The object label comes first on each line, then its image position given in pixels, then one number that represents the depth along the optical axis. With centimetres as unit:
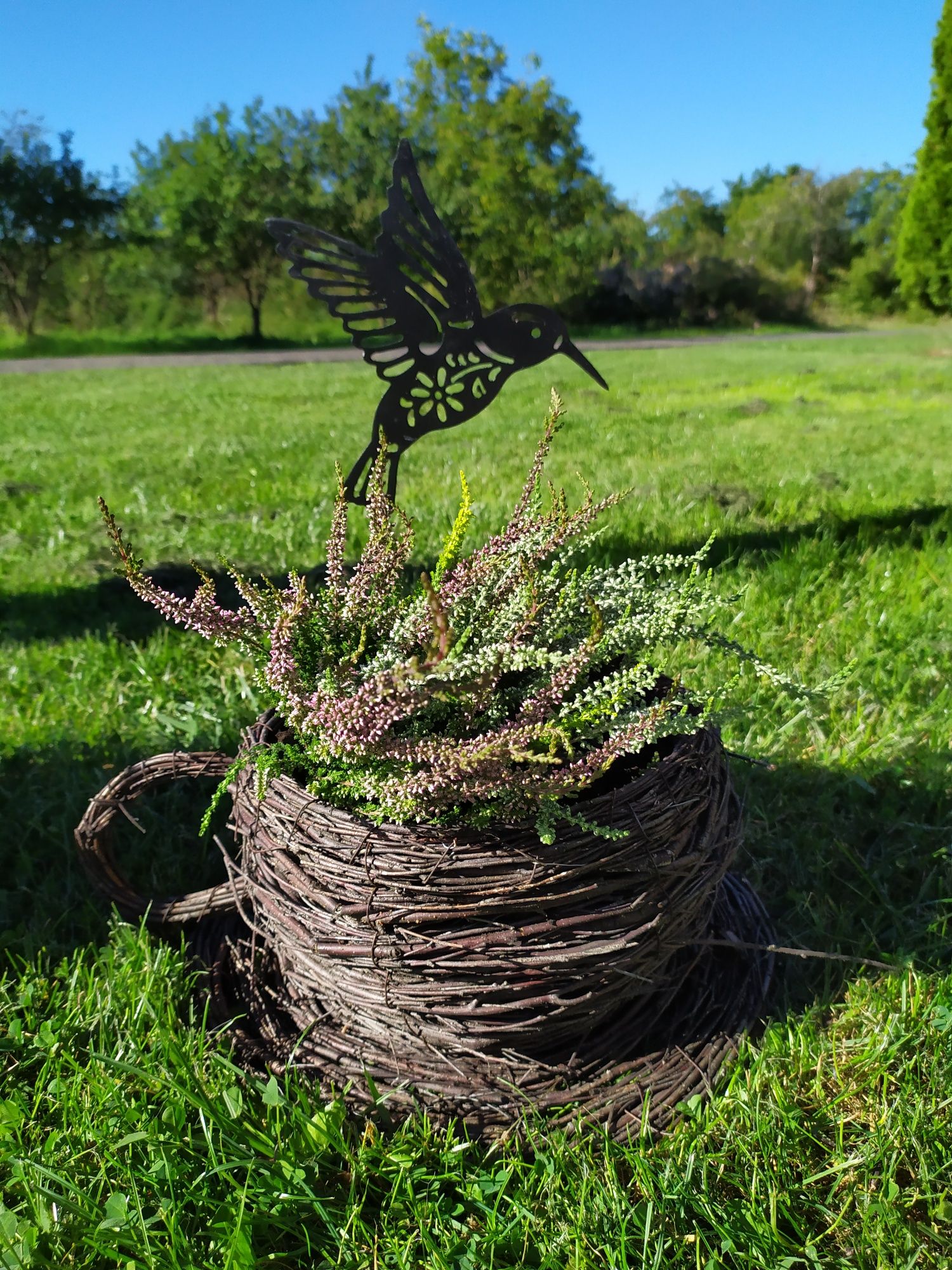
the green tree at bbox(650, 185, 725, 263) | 5938
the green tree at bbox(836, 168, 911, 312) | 3888
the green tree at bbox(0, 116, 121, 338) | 2403
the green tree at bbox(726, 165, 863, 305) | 4844
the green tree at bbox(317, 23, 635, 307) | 2964
